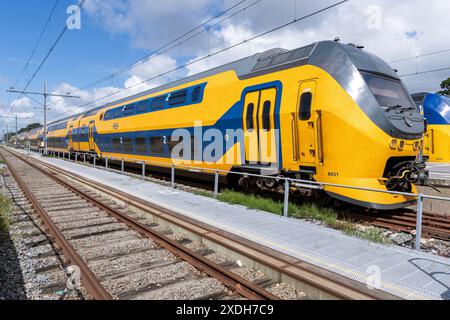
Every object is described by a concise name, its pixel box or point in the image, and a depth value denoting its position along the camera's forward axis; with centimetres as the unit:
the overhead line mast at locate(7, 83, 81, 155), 3036
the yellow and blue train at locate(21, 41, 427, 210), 679
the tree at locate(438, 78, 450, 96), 3391
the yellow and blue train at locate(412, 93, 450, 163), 1541
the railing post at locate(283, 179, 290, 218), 700
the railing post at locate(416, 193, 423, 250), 493
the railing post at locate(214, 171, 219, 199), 932
